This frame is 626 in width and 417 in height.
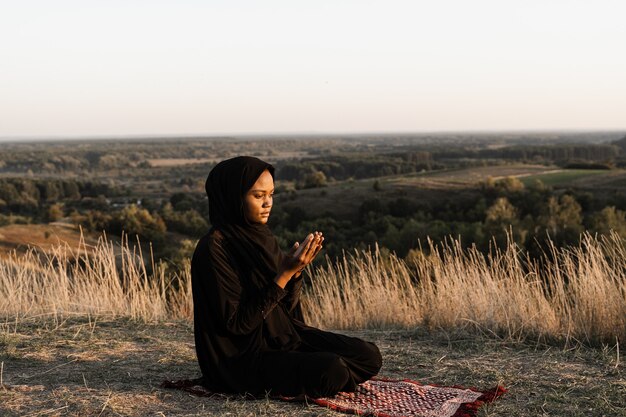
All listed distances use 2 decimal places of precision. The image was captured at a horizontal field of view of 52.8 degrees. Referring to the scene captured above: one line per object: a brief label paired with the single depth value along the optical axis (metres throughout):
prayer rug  3.50
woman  3.54
